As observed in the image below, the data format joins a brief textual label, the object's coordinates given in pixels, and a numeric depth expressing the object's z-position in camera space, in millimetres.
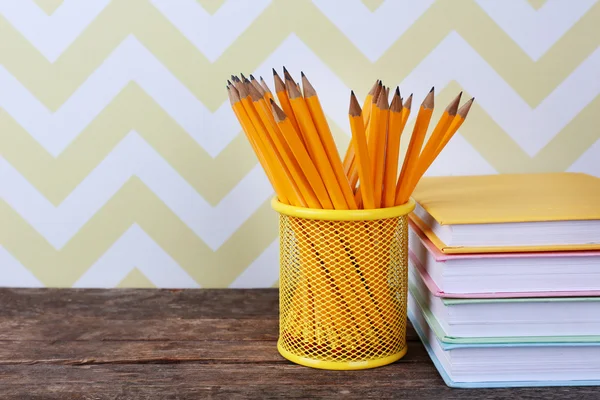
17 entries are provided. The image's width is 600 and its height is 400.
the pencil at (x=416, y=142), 841
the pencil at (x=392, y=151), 818
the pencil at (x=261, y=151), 832
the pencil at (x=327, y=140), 810
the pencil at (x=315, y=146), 807
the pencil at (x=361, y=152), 802
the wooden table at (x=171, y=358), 817
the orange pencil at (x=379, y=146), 817
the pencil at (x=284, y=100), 824
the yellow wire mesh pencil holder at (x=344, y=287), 846
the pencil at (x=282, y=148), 824
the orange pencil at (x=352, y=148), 874
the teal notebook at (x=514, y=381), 824
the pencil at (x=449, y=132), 845
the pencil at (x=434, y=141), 838
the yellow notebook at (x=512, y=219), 820
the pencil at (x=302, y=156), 809
